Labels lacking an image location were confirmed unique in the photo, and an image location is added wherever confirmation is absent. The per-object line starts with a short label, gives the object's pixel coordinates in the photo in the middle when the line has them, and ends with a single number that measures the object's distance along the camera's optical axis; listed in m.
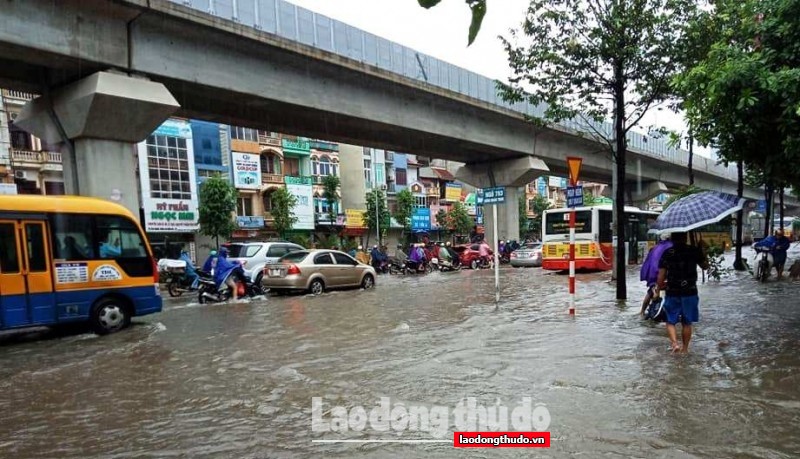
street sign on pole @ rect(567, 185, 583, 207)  10.10
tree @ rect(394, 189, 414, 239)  45.56
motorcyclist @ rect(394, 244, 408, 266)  24.95
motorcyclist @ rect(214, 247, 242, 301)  14.53
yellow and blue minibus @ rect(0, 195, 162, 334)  8.49
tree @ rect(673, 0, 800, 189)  5.96
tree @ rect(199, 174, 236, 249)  29.69
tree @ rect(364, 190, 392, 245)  43.56
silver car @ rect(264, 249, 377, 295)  15.31
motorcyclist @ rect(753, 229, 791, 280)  15.01
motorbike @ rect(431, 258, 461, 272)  25.98
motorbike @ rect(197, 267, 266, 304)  14.45
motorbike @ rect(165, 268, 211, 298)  17.19
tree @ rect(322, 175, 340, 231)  39.97
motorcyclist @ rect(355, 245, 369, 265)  25.72
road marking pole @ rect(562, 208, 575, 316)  9.95
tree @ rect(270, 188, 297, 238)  35.66
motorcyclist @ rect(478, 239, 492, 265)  28.00
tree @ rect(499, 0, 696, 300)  10.83
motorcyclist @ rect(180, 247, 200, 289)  17.26
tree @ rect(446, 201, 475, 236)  51.44
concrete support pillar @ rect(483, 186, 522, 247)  29.08
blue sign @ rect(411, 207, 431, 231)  49.50
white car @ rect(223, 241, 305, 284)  17.42
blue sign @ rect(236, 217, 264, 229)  36.69
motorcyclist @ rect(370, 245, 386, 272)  25.73
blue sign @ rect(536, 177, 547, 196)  73.44
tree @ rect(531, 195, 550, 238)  63.72
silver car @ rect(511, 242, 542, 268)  26.68
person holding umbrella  6.49
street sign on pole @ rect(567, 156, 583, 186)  9.97
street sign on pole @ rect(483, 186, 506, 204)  12.36
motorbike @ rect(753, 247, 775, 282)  14.91
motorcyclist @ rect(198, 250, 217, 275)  16.70
